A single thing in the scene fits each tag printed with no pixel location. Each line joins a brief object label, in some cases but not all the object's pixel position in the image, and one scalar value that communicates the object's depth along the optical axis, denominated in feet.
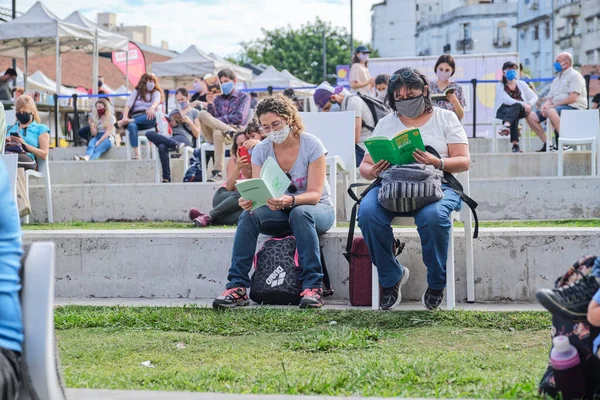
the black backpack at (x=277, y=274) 20.81
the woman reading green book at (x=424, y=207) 19.40
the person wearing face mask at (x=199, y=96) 48.10
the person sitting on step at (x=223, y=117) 37.14
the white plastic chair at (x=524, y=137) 45.50
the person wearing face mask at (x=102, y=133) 47.73
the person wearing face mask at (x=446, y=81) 32.81
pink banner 91.76
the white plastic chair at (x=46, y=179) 32.59
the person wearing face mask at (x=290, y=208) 20.68
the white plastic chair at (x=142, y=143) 45.25
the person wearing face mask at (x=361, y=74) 47.42
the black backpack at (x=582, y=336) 11.11
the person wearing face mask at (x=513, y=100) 43.34
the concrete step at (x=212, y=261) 21.16
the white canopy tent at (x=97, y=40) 67.77
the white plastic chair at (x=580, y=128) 36.91
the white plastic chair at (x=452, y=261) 19.74
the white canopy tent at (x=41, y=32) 64.28
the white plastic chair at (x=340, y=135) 29.48
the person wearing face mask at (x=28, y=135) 33.04
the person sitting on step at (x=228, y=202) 27.50
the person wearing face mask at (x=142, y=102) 44.26
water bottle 11.17
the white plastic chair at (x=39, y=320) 8.36
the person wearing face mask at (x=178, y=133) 38.96
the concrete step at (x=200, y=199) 29.99
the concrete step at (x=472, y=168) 38.14
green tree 245.65
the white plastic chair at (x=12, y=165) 25.96
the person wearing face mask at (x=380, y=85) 40.47
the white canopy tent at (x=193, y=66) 87.76
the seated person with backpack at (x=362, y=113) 32.86
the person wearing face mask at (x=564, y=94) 41.32
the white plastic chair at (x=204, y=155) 36.50
